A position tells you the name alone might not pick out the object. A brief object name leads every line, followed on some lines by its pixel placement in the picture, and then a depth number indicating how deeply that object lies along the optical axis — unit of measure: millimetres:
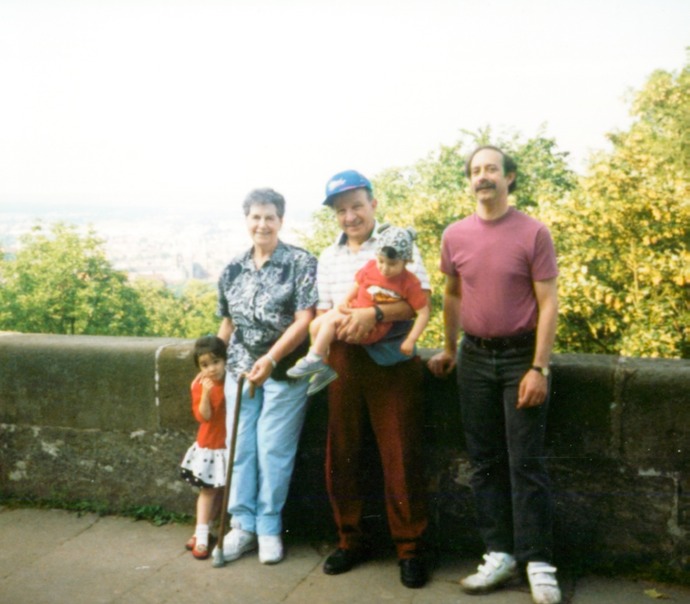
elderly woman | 3393
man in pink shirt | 2854
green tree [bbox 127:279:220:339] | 45953
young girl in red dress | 3521
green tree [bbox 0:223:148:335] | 35469
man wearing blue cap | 3131
